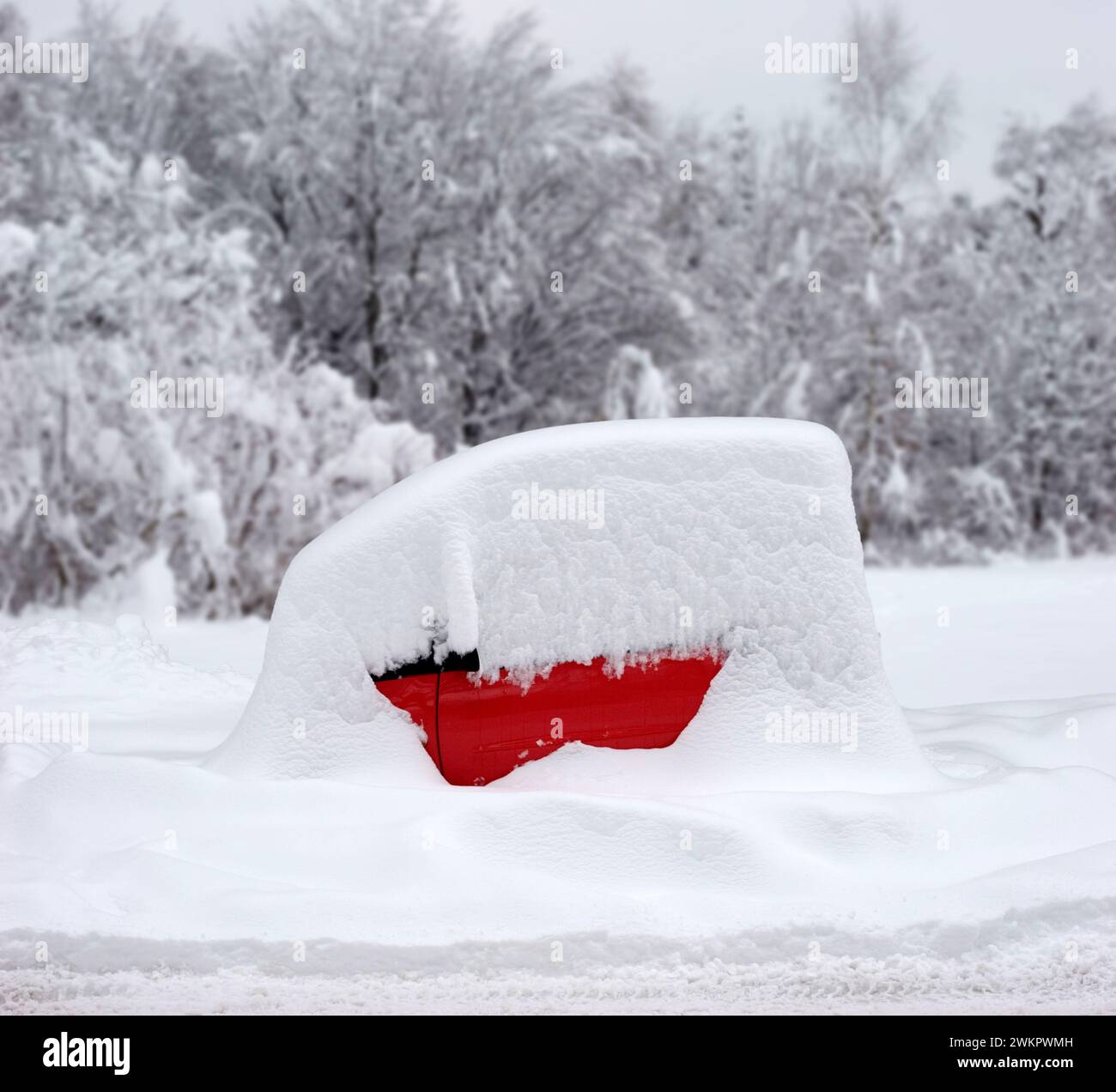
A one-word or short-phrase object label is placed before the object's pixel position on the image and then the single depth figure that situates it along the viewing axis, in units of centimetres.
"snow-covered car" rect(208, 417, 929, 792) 485
